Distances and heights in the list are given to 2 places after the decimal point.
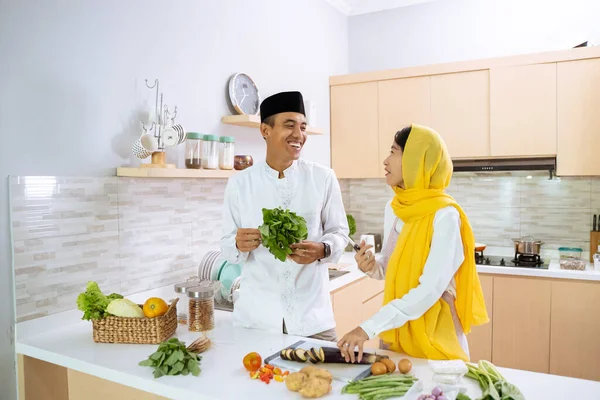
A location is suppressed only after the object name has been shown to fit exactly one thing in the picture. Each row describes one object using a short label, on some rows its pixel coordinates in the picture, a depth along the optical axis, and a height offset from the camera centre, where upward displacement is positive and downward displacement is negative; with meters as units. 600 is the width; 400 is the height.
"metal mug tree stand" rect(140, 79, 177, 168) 2.35 +0.30
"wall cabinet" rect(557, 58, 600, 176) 3.45 +0.45
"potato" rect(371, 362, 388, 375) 1.50 -0.58
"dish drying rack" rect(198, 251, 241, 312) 2.61 -0.51
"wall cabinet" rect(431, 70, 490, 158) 3.80 +0.55
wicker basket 1.89 -0.57
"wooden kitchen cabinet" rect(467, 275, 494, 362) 3.59 -1.15
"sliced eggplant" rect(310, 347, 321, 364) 1.61 -0.58
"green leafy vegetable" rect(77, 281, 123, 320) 1.90 -0.47
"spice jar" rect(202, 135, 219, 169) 2.62 +0.17
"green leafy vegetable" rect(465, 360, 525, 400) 1.30 -0.58
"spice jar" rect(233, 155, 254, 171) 2.90 +0.12
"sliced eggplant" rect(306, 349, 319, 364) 1.61 -0.58
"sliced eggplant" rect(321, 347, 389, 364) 1.59 -0.58
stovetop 3.55 -0.62
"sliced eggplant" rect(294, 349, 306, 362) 1.61 -0.57
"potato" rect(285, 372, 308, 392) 1.40 -0.57
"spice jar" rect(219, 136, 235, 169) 2.72 +0.17
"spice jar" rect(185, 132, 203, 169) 2.58 +0.17
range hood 3.61 +0.12
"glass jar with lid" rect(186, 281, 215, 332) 2.00 -0.52
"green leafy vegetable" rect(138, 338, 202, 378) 1.57 -0.58
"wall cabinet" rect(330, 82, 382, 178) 4.23 +0.45
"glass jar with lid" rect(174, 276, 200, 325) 2.08 -0.52
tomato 1.58 -0.58
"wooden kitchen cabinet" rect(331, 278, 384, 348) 3.09 -0.84
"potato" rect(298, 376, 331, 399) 1.36 -0.58
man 2.14 -0.19
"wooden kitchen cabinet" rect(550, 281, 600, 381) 3.27 -1.03
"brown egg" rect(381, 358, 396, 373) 1.53 -0.58
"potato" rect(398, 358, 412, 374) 1.52 -0.58
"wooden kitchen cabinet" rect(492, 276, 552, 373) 3.41 -1.02
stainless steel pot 3.61 -0.49
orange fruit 1.91 -0.49
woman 1.62 -0.30
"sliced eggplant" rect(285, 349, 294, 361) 1.63 -0.58
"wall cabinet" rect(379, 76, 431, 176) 4.01 +0.63
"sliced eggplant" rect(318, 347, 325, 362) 1.60 -0.57
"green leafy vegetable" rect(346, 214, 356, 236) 4.21 -0.37
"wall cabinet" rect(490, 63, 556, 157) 3.58 +0.52
